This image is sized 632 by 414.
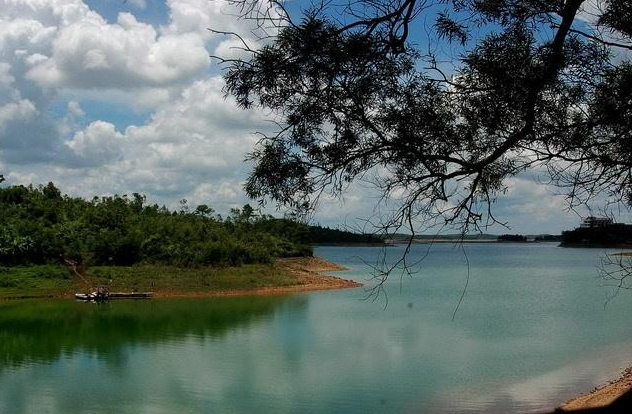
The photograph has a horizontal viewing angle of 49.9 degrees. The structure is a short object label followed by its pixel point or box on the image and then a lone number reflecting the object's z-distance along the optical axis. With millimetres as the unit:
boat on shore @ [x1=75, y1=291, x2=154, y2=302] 31266
